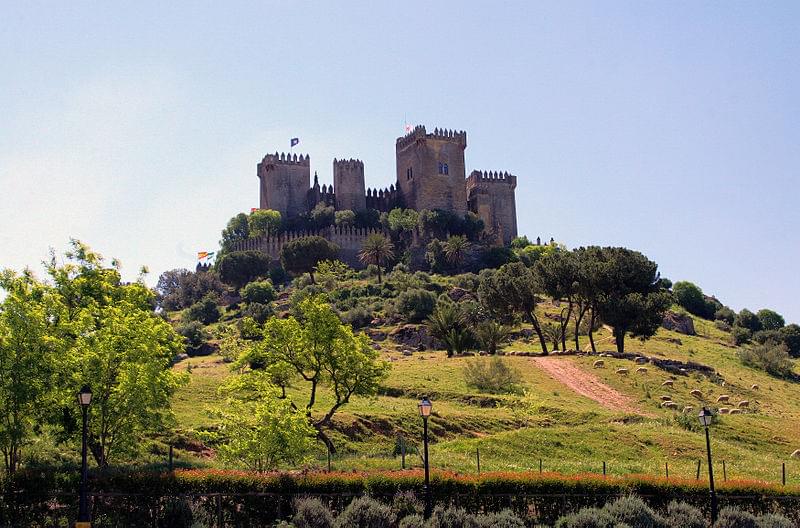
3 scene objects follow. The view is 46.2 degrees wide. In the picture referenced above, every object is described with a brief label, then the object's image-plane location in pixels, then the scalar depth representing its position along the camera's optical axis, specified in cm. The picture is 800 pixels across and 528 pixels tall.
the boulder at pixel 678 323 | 9544
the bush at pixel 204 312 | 9906
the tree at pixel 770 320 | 10838
